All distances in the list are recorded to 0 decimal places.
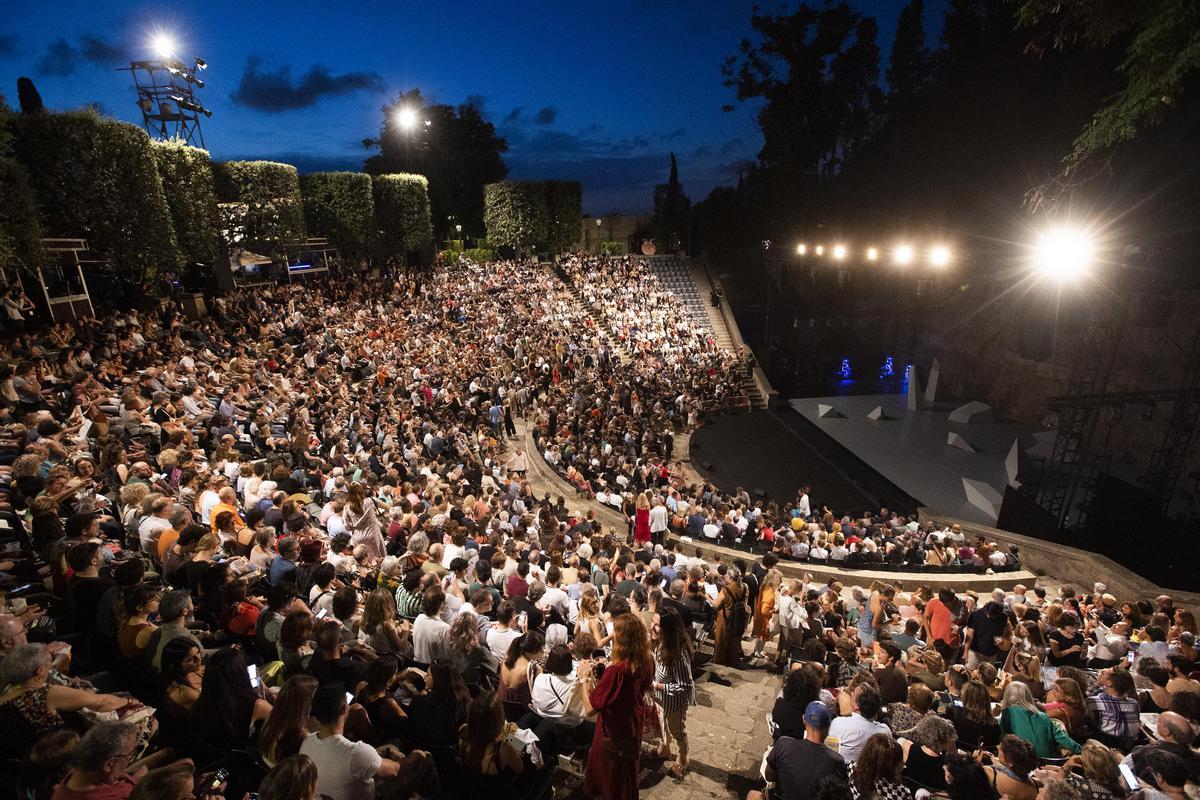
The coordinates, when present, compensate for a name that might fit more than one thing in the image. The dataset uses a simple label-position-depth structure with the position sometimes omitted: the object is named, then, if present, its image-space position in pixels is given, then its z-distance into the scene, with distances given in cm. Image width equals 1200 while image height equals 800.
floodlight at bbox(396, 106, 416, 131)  3472
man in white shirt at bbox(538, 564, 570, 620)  516
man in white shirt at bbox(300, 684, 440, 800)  263
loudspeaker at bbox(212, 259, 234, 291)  1825
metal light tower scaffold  1988
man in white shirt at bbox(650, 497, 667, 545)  1023
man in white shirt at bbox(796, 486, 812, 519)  1207
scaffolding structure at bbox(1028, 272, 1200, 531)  1204
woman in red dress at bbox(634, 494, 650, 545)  1018
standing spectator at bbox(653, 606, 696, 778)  391
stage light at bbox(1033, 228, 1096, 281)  1387
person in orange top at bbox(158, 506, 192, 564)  489
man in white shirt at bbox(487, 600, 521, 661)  405
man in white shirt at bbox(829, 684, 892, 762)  332
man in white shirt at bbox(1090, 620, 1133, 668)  560
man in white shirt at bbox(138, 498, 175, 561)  505
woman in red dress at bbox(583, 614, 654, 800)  324
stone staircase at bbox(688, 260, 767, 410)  2150
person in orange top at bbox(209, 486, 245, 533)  570
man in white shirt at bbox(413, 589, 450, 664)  405
